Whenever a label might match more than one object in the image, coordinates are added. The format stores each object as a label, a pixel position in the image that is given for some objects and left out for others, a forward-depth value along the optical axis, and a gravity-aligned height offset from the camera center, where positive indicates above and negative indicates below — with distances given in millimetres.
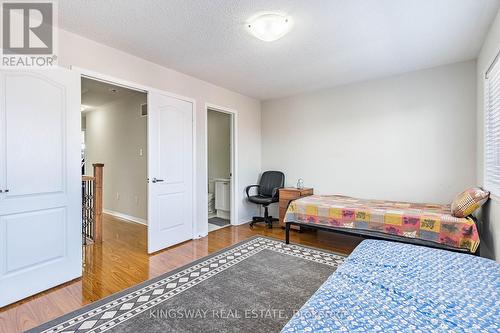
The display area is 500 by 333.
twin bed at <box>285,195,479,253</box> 2418 -645
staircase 3637 -646
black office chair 4500 -538
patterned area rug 1759 -1143
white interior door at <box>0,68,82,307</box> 2068 -163
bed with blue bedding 952 -617
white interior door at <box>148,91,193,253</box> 3219 -96
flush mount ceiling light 2172 +1265
